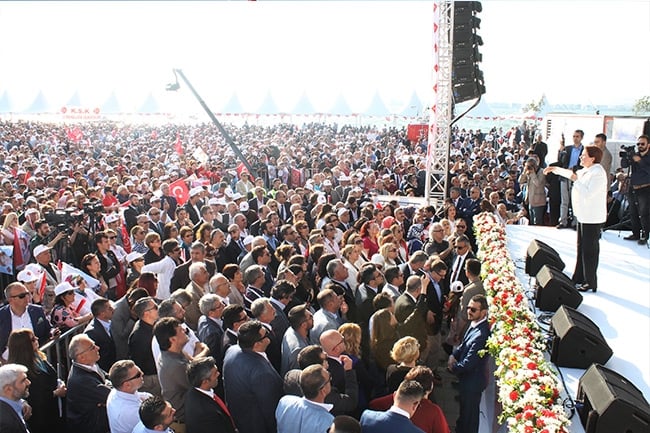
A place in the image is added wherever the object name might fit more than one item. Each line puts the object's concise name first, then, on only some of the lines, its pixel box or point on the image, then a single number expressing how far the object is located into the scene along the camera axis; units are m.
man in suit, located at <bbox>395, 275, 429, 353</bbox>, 5.54
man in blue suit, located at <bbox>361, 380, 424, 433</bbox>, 3.57
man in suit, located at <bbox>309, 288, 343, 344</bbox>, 5.09
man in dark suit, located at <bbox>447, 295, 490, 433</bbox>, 5.12
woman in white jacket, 5.67
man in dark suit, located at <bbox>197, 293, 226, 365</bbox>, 4.99
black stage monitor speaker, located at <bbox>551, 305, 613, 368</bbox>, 4.52
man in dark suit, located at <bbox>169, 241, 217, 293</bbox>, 6.59
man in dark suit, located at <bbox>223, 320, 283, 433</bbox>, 4.23
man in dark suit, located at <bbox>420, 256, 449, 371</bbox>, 6.38
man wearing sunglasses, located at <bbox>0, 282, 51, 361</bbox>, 5.15
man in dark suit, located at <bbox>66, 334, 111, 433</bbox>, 4.23
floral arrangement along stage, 3.52
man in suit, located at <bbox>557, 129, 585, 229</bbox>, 9.13
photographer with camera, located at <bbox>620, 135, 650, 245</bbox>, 7.35
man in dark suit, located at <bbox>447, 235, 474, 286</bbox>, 7.24
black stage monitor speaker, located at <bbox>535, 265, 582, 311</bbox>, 5.66
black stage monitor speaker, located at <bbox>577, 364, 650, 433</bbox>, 3.40
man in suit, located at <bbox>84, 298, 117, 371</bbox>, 5.10
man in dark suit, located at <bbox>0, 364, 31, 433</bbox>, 3.70
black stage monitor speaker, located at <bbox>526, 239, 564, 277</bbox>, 6.69
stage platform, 4.63
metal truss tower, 11.51
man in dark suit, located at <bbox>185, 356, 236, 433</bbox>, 3.88
